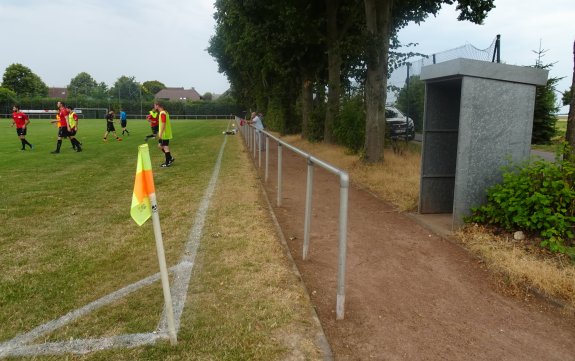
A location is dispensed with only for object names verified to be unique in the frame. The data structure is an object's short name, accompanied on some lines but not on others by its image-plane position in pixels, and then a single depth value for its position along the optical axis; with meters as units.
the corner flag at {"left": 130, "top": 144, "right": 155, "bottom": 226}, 3.01
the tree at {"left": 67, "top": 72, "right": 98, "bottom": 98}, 142.45
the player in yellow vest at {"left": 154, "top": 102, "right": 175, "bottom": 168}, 12.62
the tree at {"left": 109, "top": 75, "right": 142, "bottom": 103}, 127.84
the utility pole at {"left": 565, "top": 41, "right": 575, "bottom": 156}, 5.70
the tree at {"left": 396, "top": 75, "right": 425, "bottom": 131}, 17.05
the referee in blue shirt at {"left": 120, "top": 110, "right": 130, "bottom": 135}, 28.56
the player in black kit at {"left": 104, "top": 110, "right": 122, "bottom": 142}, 23.75
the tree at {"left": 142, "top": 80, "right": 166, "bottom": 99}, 163.19
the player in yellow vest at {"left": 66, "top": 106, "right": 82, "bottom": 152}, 16.96
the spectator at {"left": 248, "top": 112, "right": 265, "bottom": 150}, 15.44
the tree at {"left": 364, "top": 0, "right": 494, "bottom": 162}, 11.40
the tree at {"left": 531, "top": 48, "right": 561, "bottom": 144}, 17.92
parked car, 19.16
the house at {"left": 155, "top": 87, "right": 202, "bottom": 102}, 141.38
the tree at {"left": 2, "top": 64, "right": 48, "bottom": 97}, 101.06
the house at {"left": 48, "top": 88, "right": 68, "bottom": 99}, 146.12
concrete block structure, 5.88
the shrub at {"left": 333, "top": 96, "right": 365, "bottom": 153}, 14.80
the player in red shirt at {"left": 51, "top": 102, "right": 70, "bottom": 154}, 16.62
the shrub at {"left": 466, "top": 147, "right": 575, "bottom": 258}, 5.03
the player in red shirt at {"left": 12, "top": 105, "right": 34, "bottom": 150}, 17.59
